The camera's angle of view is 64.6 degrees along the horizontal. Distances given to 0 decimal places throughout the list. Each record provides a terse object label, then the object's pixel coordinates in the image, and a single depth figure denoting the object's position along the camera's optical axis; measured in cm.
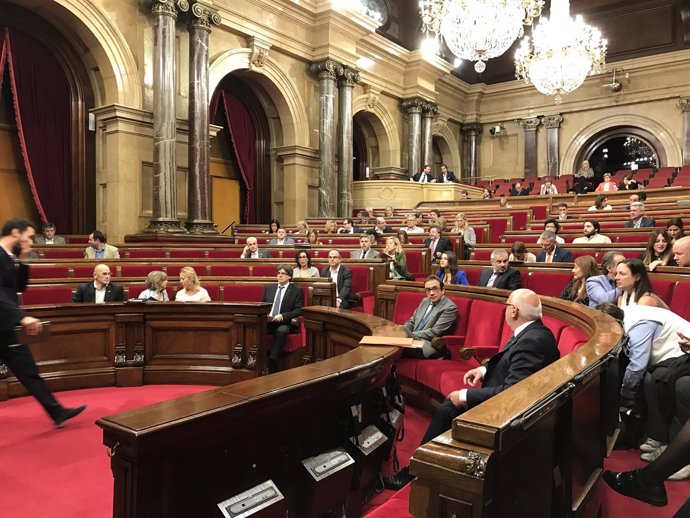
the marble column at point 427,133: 1644
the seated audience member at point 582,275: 375
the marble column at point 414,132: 1609
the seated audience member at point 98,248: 654
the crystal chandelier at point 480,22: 925
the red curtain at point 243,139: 1228
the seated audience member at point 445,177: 1461
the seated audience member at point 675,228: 465
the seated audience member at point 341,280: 531
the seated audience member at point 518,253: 514
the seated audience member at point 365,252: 633
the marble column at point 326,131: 1271
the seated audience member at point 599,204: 855
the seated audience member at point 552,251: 514
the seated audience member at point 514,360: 211
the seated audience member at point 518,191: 1300
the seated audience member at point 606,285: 342
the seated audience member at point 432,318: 353
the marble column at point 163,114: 914
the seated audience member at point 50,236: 771
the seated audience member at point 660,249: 412
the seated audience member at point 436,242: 673
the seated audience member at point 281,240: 795
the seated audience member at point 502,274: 448
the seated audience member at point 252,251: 672
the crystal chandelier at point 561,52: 1156
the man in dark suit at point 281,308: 447
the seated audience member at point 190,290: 447
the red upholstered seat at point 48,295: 455
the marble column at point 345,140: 1319
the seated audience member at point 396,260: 595
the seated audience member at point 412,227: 859
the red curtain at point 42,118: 889
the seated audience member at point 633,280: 292
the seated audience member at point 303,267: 543
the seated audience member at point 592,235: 563
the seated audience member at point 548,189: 1278
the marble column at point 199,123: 970
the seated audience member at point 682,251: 366
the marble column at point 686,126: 1546
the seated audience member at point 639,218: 640
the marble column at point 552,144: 1772
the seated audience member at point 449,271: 491
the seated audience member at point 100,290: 441
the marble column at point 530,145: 1816
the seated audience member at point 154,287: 448
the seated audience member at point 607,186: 1145
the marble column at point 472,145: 1927
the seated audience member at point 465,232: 736
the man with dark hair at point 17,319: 288
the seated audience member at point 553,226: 576
